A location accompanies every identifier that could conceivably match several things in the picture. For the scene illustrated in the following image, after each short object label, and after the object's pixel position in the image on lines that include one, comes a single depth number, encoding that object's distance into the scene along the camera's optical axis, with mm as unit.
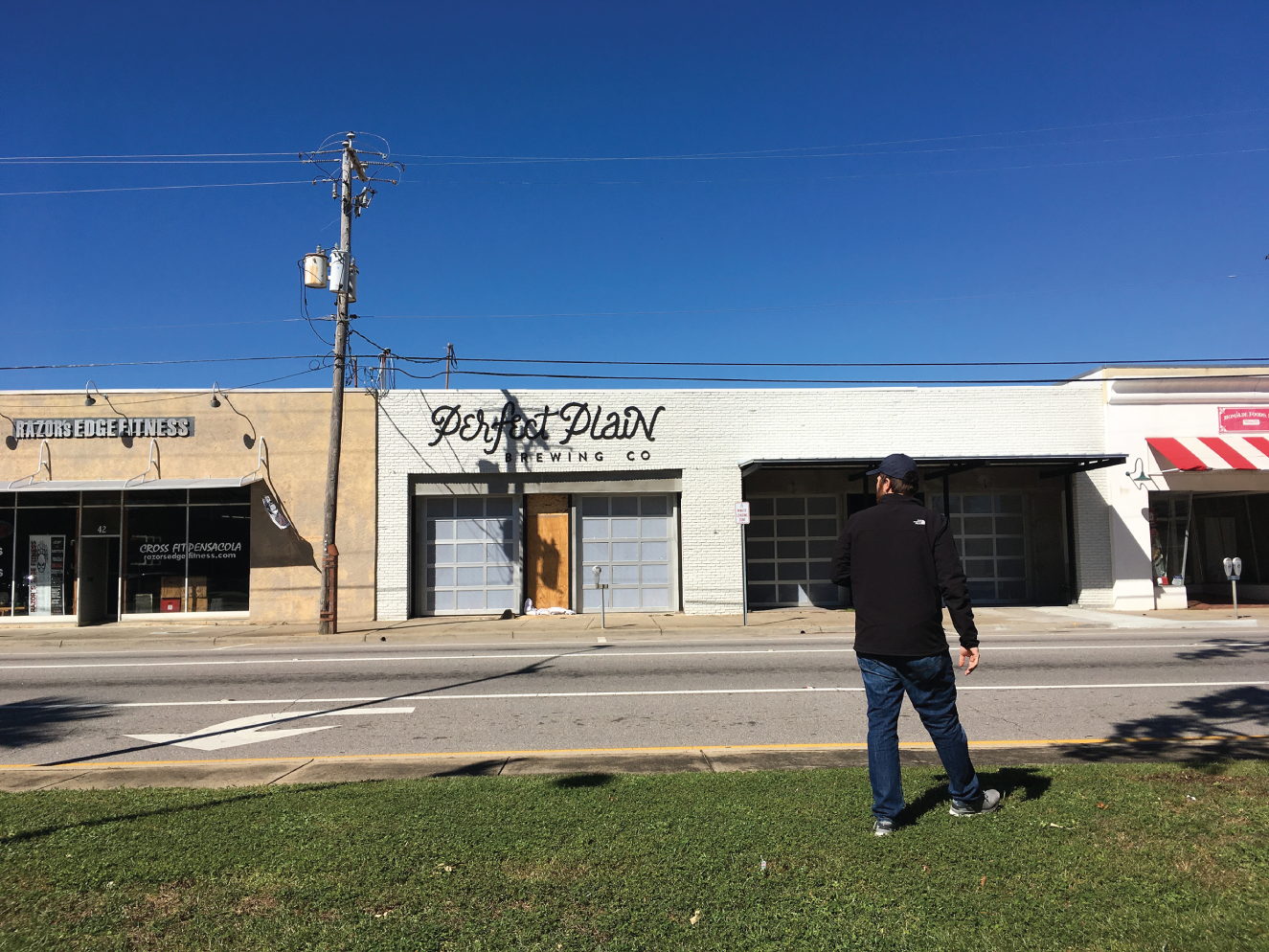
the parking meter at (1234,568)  17625
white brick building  21016
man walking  4625
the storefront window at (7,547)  20625
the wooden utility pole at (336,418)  18453
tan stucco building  20562
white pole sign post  18219
